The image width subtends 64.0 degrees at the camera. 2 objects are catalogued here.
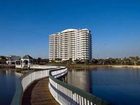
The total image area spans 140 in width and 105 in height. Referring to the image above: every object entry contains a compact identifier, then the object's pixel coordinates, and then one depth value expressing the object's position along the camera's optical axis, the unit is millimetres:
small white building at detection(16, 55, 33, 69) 39427
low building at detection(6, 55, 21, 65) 61345
